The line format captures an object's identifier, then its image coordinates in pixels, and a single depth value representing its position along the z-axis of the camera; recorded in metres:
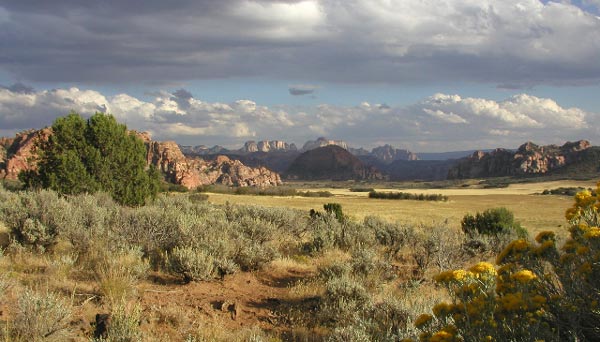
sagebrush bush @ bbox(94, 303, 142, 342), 5.27
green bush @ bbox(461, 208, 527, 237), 19.81
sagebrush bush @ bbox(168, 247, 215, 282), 8.49
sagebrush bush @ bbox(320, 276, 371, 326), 6.96
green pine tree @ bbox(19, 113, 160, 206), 23.12
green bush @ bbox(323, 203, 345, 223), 26.94
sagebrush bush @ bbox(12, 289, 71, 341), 5.14
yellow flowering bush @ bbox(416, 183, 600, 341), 3.75
